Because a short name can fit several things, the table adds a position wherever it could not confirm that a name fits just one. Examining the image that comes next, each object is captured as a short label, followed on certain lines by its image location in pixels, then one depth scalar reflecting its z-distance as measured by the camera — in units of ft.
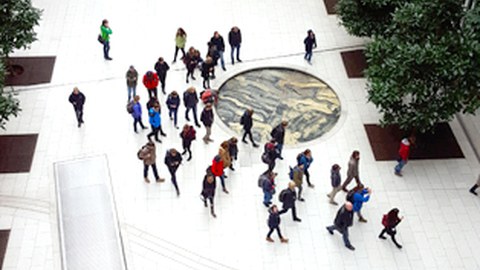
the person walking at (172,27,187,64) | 74.99
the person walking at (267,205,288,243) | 54.13
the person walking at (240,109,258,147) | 64.03
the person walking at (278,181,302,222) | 55.57
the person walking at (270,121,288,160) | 62.90
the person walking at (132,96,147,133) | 64.75
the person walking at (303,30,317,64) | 75.45
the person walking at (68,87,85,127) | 65.51
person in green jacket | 75.00
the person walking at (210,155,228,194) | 59.00
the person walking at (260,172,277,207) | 57.62
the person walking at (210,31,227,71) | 74.28
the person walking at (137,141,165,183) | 59.06
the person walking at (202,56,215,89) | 70.74
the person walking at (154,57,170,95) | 69.82
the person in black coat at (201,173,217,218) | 56.59
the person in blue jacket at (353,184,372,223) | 56.23
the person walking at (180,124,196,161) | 61.79
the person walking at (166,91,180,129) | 65.77
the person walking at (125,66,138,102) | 68.11
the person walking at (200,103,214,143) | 63.77
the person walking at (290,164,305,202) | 58.34
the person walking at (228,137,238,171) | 60.94
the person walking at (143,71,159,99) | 68.54
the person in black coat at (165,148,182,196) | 58.42
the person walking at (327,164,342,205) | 57.82
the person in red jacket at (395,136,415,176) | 61.67
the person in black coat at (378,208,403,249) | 54.65
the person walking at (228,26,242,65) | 75.41
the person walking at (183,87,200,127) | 65.84
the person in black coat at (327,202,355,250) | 53.98
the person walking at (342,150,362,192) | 58.70
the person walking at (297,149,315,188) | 59.06
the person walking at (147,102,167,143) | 63.46
